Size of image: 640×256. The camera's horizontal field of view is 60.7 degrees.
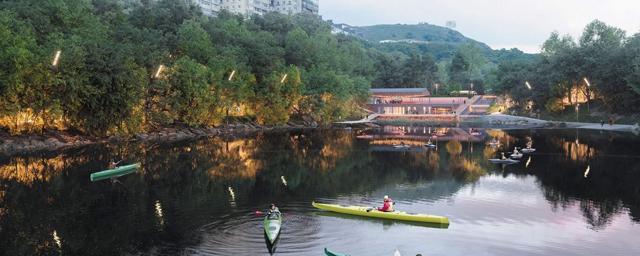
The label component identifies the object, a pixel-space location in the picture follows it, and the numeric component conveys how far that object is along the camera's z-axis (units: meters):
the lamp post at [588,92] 108.32
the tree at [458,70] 193.50
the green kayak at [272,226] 26.86
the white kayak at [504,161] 56.47
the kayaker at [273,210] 29.27
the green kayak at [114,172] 43.81
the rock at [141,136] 77.38
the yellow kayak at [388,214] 30.94
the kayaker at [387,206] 31.85
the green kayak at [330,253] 23.58
